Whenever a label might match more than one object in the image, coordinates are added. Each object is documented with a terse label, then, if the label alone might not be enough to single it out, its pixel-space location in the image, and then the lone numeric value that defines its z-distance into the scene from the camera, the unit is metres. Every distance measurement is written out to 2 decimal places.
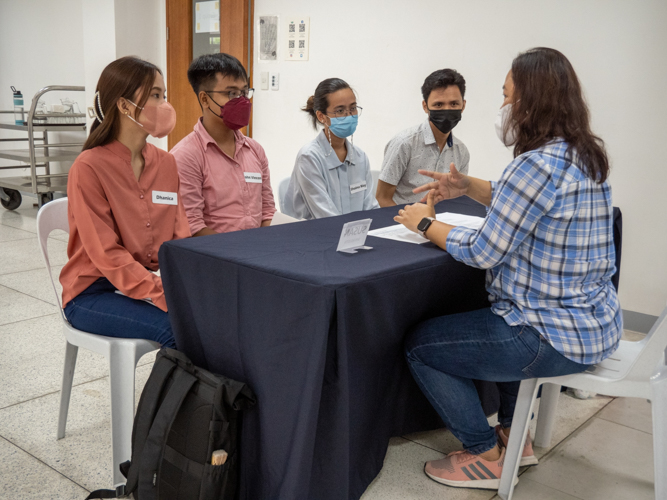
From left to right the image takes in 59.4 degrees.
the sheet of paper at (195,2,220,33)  4.91
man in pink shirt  2.21
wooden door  4.75
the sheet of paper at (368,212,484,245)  1.72
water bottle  5.75
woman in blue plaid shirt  1.37
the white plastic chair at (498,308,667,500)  1.42
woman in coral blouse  1.64
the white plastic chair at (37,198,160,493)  1.58
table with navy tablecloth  1.28
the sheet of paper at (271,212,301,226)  2.63
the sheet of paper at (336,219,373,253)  1.49
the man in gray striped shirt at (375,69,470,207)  2.64
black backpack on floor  1.35
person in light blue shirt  2.47
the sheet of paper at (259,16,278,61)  4.63
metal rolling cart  5.16
